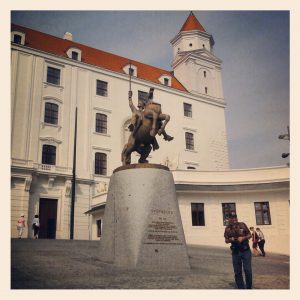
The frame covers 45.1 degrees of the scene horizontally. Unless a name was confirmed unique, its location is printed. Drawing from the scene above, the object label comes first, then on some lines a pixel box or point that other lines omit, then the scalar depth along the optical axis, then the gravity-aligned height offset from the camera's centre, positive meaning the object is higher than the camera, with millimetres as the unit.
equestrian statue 7562 +2109
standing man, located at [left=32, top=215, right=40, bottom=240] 14961 +213
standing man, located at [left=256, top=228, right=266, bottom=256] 12686 -418
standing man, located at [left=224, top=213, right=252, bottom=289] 5473 -305
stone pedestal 6560 +137
